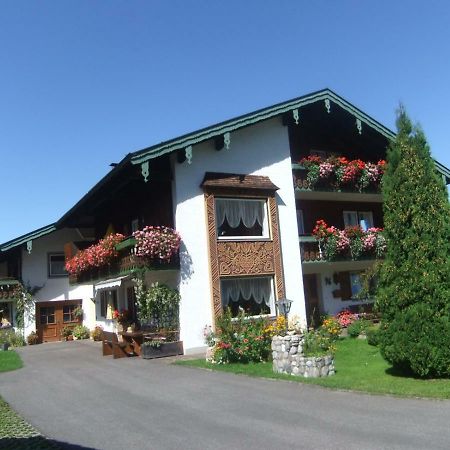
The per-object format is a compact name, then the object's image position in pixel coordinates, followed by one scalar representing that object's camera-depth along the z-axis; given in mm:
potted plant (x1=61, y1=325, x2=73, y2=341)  29078
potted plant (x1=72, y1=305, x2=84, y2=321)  29844
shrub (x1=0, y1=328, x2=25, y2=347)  27581
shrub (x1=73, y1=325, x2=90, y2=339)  28734
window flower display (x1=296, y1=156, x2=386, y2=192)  21062
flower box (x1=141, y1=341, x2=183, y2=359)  17031
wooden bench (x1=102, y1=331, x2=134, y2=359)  17922
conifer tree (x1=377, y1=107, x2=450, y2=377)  10664
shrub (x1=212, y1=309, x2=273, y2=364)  14602
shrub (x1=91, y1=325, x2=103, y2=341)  26119
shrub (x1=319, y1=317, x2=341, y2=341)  14721
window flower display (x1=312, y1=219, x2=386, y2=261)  20750
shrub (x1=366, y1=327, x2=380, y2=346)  15931
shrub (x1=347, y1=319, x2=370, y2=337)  18531
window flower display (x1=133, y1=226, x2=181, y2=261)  16938
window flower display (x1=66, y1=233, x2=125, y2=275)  19859
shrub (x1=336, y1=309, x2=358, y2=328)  21203
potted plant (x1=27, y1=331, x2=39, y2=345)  28078
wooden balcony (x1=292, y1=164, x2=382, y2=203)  20891
